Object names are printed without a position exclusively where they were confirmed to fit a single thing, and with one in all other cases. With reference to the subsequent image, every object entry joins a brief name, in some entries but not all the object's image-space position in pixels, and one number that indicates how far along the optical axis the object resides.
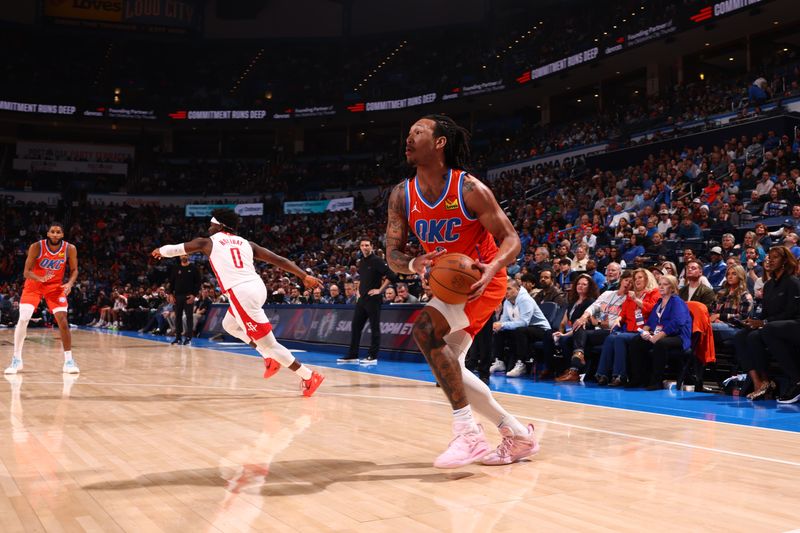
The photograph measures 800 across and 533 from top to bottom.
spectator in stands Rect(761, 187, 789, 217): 12.95
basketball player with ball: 3.56
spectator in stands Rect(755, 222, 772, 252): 10.80
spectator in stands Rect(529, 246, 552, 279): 12.72
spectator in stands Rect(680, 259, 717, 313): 8.04
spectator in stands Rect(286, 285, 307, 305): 16.12
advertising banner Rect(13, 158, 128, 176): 37.78
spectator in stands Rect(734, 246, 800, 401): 6.51
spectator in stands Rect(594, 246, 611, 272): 13.03
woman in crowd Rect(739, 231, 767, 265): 10.03
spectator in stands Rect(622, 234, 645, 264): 12.76
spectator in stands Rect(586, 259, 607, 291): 10.70
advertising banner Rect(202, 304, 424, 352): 11.83
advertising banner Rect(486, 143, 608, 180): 24.31
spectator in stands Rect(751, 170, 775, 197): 13.74
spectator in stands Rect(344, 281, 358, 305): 14.14
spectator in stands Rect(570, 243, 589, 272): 12.19
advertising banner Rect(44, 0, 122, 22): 36.16
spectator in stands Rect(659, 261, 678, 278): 8.98
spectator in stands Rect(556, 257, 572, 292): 12.05
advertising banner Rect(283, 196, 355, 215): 34.09
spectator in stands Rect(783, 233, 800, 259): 9.73
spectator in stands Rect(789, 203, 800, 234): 11.17
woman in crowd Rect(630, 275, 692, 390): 7.56
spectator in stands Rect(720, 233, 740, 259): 10.53
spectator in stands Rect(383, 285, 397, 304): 12.50
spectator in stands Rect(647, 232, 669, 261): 12.38
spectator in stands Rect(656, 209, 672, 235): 13.64
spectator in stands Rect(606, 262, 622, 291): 9.34
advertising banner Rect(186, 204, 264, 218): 35.75
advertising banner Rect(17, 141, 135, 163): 38.00
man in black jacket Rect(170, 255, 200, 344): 13.74
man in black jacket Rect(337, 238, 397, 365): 10.49
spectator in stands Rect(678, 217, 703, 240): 12.87
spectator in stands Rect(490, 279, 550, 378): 9.08
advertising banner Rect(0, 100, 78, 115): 34.84
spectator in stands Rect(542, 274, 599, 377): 8.94
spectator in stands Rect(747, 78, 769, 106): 18.98
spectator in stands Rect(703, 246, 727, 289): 10.28
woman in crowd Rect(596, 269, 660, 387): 8.12
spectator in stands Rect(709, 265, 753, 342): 7.60
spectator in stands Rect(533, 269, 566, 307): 9.90
